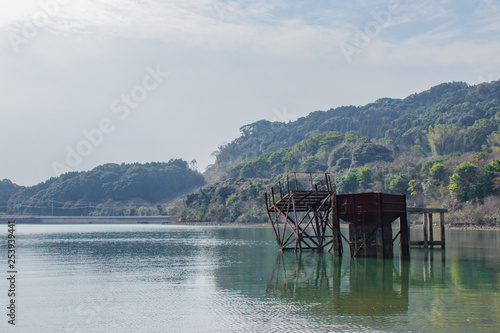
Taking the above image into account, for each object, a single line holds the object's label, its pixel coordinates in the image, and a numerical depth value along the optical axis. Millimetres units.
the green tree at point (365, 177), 116125
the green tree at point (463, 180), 87938
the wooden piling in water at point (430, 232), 38353
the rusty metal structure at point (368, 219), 32656
